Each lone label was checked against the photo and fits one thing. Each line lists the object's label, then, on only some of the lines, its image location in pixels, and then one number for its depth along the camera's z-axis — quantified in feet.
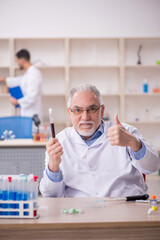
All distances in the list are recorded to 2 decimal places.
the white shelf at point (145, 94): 20.01
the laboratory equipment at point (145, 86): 20.26
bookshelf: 20.58
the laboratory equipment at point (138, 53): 20.32
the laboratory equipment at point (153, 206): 4.50
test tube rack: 4.34
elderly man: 6.19
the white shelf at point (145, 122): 20.03
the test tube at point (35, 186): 4.40
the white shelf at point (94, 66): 19.86
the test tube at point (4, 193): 4.41
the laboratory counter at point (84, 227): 4.12
